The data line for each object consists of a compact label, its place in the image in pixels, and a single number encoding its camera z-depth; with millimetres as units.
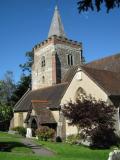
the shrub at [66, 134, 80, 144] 19124
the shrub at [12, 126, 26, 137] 24863
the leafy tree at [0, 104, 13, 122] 30654
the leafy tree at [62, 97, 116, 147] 16766
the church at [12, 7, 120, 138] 20038
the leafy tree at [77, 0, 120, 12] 5992
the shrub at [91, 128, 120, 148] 17452
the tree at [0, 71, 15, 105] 45268
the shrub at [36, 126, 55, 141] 20178
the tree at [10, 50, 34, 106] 40914
